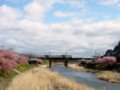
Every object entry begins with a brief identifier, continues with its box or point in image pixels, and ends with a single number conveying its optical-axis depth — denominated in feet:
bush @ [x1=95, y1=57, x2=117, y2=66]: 158.28
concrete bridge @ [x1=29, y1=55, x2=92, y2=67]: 308.32
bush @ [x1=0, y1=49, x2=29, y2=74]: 62.69
